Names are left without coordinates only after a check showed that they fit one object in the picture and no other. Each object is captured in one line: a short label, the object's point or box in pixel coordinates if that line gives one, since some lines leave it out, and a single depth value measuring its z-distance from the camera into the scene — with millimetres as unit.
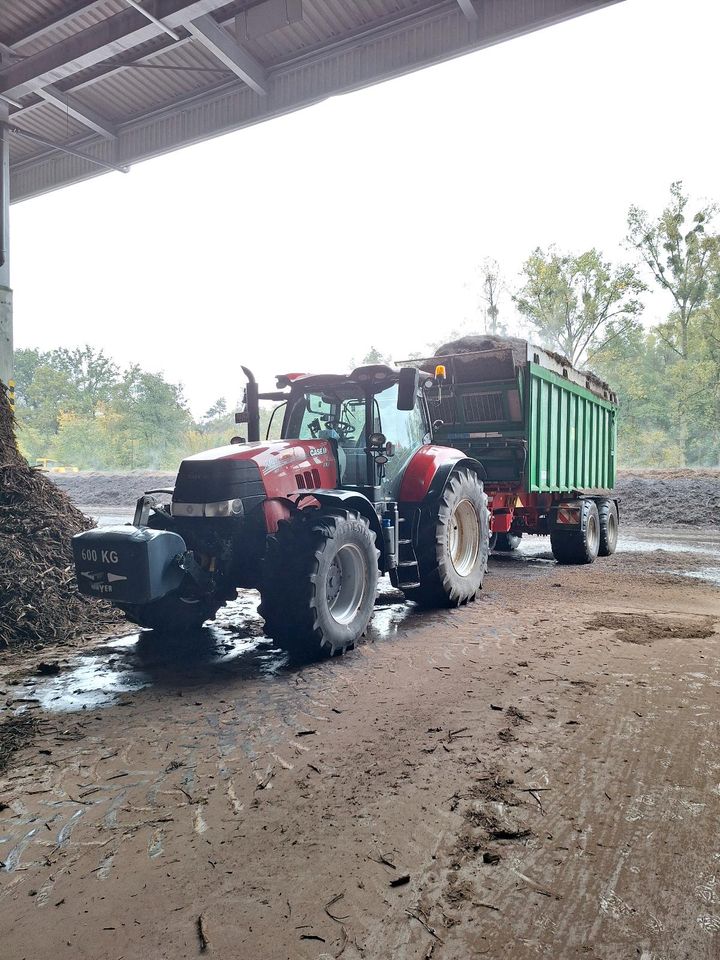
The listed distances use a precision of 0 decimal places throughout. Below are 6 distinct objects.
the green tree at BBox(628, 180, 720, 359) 29328
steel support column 9176
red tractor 4613
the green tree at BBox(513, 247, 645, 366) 29453
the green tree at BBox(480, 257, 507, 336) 31281
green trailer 8516
